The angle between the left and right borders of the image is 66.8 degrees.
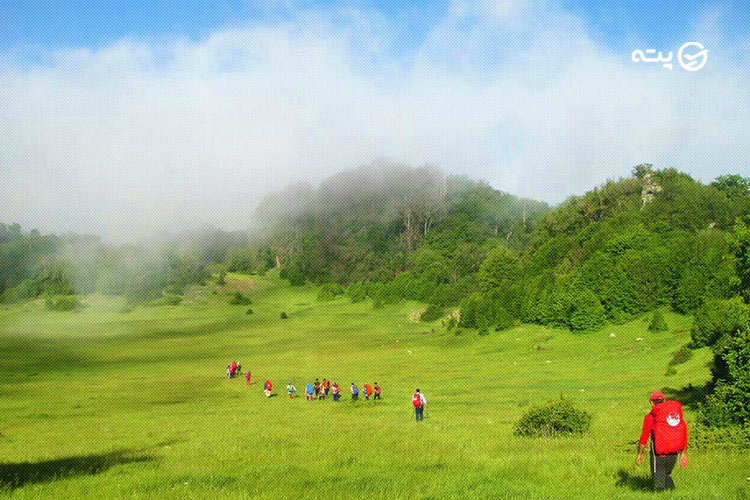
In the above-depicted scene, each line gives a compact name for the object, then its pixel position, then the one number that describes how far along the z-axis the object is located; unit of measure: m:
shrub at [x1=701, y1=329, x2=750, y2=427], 18.23
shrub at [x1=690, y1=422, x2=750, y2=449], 16.31
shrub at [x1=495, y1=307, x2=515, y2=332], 103.19
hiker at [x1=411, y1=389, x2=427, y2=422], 32.72
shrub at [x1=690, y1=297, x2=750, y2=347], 53.02
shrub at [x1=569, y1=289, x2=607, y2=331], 88.62
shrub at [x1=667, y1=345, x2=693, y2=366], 51.94
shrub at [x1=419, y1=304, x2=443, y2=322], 148.66
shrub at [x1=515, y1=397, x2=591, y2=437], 21.38
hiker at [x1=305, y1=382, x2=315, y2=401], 52.46
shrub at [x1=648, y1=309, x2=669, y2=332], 77.69
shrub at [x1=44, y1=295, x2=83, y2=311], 196.12
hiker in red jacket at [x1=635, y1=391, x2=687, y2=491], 11.07
